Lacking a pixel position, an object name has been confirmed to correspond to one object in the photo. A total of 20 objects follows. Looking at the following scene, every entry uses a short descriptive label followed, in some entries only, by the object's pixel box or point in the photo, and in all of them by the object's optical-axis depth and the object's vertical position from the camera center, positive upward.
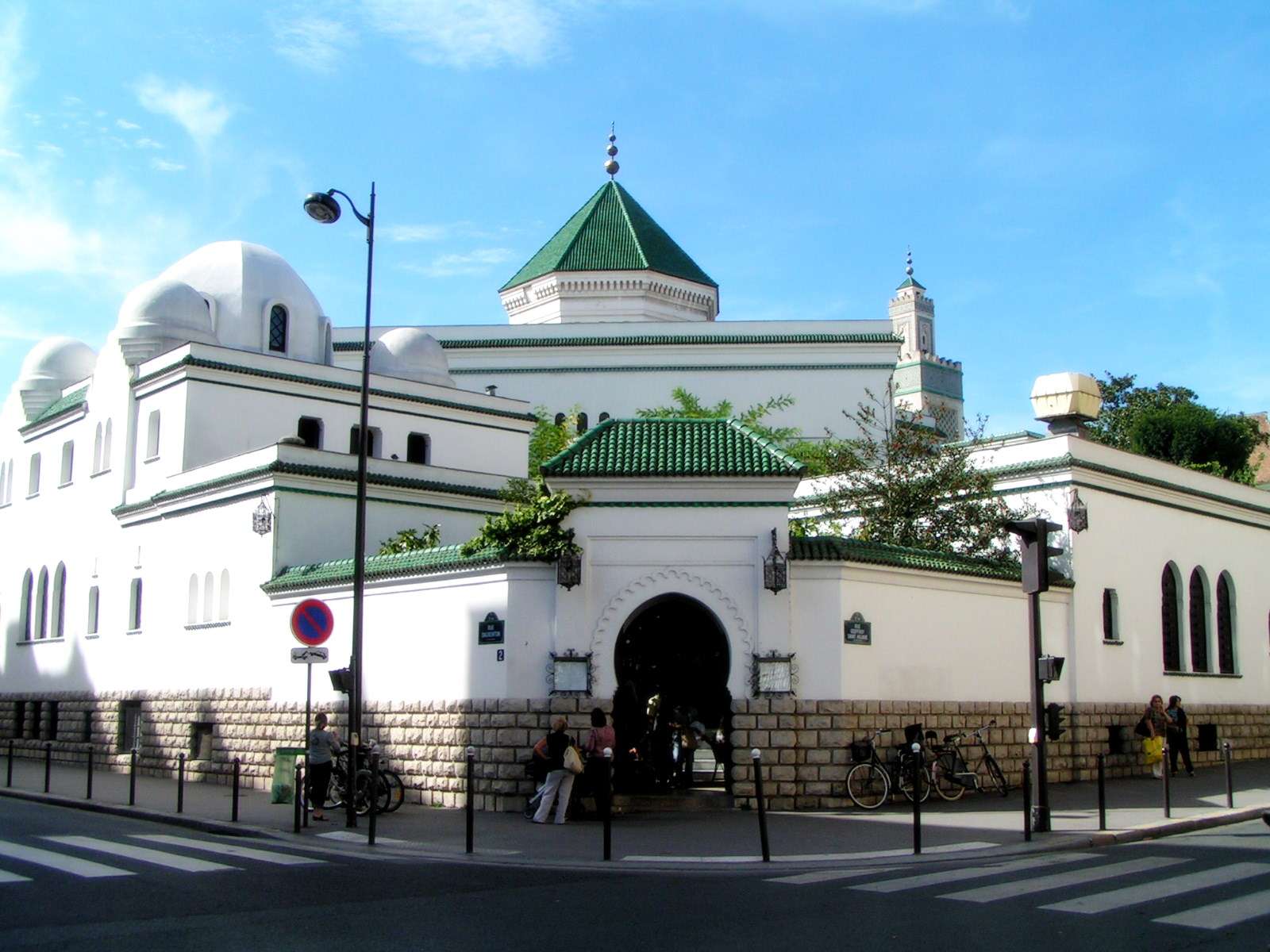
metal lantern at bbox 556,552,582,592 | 18.84 +1.19
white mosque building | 19.06 +1.26
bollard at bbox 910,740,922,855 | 13.70 -1.53
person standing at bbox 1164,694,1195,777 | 24.16 -1.31
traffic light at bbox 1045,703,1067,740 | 16.23 -0.76
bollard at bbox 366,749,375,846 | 15.18 -1.65
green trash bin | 19.56 -1.78
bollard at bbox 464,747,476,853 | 14.35 -1.64
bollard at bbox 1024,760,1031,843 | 14.74 -1.64
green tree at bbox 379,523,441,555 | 25.45 +2.16
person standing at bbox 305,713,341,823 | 17.94 -1.46
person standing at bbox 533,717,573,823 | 17.36 -1.43
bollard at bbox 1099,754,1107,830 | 15.62 -1.75
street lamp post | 17.47 +1.59
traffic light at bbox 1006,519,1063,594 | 16.05 +1.29
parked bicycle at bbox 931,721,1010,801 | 19.56 -1.72
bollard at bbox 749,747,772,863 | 13.09 -1.57
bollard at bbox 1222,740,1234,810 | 18.11 -1.71
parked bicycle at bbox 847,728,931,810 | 18.67 -1.69
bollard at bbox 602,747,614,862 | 13.57 -1.58
